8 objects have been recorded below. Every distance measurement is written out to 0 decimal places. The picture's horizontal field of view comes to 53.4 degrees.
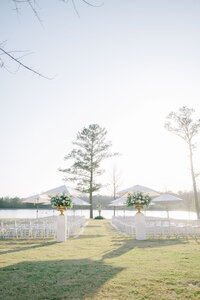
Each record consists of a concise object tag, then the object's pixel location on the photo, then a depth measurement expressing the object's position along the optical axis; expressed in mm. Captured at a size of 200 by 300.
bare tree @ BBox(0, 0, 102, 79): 2604
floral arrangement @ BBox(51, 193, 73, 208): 9812
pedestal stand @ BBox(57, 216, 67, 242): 9281
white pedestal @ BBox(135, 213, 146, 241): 9656
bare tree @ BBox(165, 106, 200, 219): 19453
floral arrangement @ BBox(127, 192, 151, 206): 9891
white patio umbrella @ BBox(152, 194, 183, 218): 15377
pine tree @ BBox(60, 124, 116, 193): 29906
